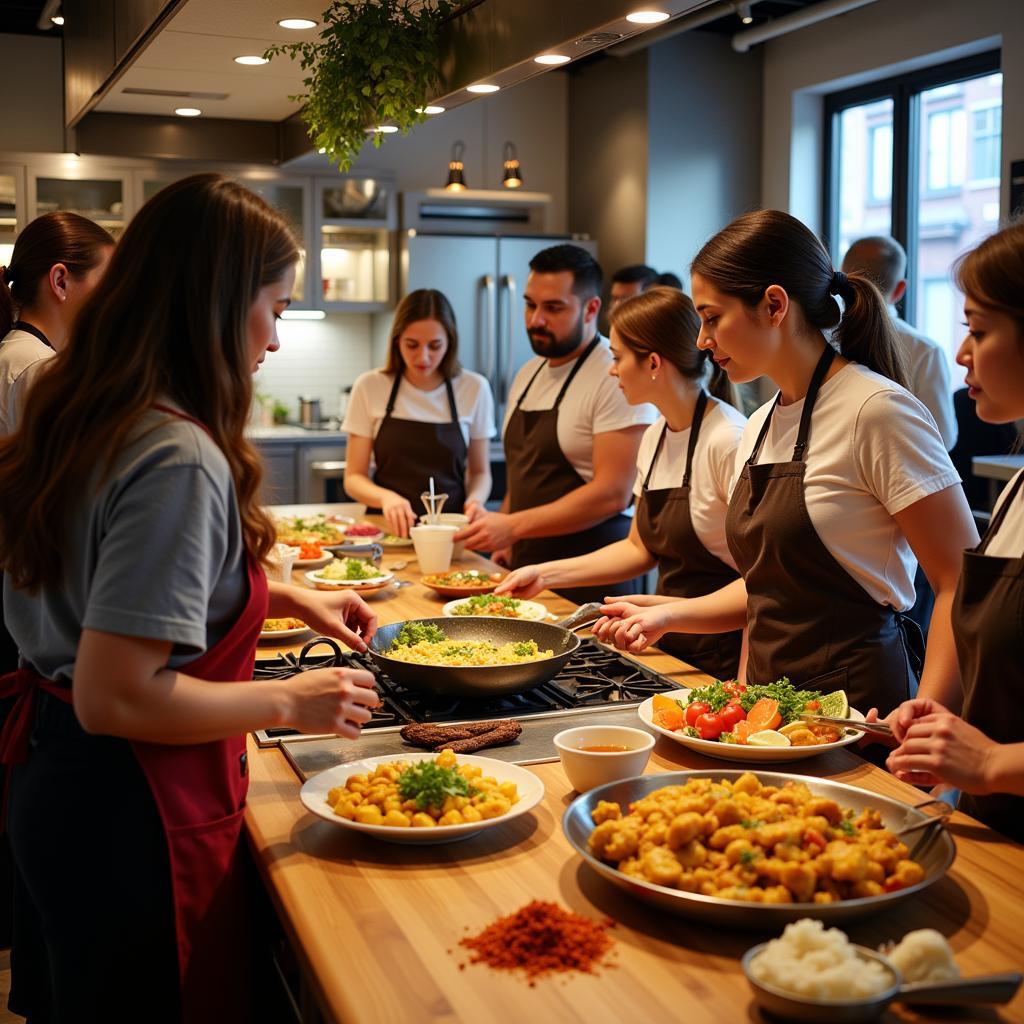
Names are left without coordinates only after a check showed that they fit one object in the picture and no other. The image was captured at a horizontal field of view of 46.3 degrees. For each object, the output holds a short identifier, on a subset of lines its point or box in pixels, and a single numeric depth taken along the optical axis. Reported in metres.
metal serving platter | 1.29
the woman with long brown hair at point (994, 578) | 1.62
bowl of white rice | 1.11
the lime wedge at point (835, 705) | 1.93
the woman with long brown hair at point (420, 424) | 4.69
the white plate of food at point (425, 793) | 1.57
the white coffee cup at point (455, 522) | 3.82
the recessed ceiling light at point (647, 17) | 2.60
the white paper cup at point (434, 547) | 3.41
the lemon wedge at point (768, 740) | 1.84
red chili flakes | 1.29
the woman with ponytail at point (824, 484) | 2.10
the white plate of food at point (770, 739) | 1.83
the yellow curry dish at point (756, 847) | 1.33
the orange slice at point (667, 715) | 1.97
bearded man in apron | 3.77
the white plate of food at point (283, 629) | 2.69
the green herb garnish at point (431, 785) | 1.60
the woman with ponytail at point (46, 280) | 3.00
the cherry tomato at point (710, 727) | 1.90
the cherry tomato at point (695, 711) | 1.95
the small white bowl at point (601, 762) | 1.70
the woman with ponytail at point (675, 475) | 2.83
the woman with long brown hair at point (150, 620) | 1.40
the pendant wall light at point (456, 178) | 6.51
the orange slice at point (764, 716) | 1.90
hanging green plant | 3.68
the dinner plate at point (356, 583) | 3.22
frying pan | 2.12
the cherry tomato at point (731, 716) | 1.92
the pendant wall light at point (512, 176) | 6.54
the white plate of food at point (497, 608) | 2.73
